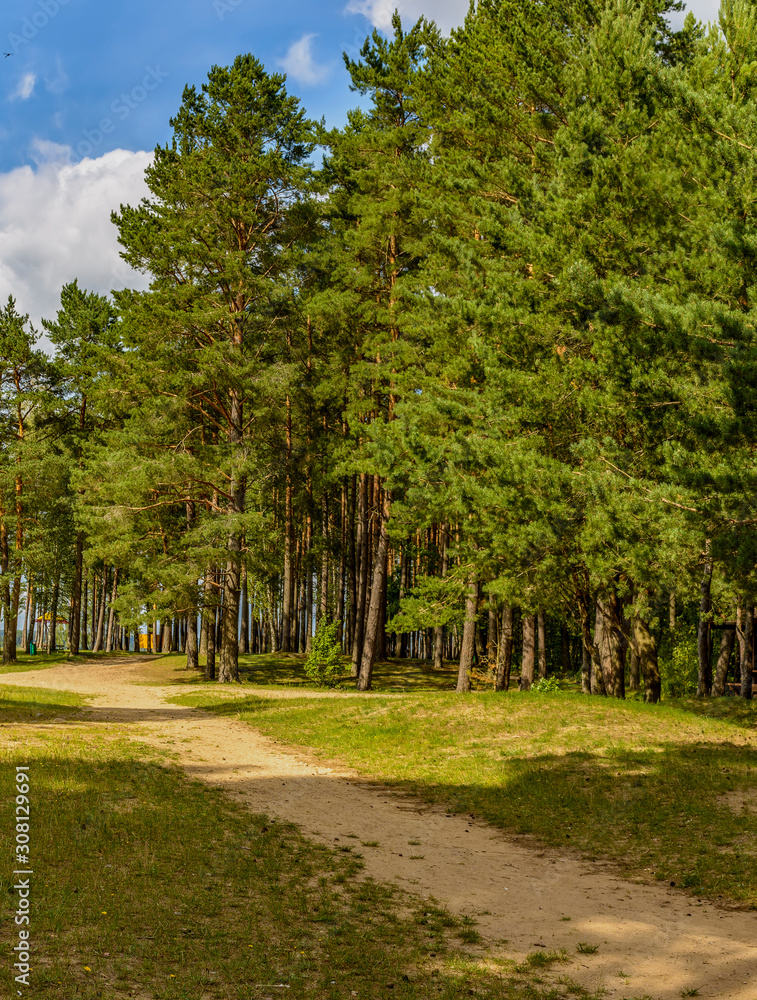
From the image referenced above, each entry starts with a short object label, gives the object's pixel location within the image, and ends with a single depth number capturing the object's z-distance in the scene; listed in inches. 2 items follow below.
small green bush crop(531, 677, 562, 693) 860.0
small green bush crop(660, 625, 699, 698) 1080.8
